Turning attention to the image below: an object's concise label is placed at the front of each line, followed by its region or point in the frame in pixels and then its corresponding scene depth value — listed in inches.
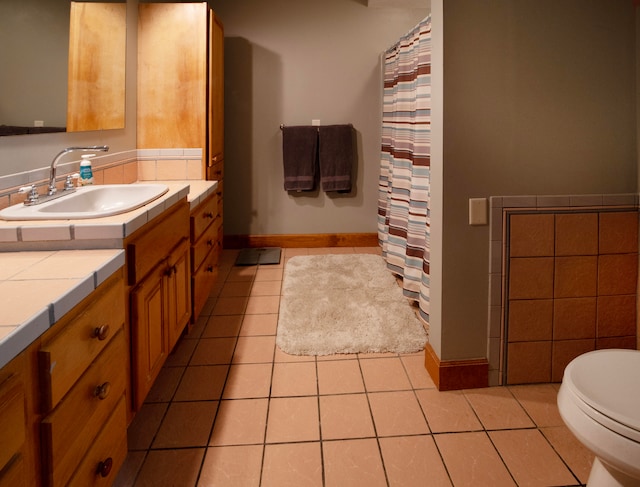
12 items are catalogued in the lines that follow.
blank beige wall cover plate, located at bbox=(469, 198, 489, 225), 76.2
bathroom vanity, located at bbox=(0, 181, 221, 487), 34.7
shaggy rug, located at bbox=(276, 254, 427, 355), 98.2
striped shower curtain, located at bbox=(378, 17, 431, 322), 108.8
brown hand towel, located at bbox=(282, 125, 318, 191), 171.2
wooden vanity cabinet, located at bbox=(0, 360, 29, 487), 30.8
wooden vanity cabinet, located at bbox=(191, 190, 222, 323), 100.7
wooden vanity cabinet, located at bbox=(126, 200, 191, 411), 63.6
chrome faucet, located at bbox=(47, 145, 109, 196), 76.7
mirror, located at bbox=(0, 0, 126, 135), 69.8
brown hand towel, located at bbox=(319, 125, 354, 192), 171.9
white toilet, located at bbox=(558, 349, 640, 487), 42.6
